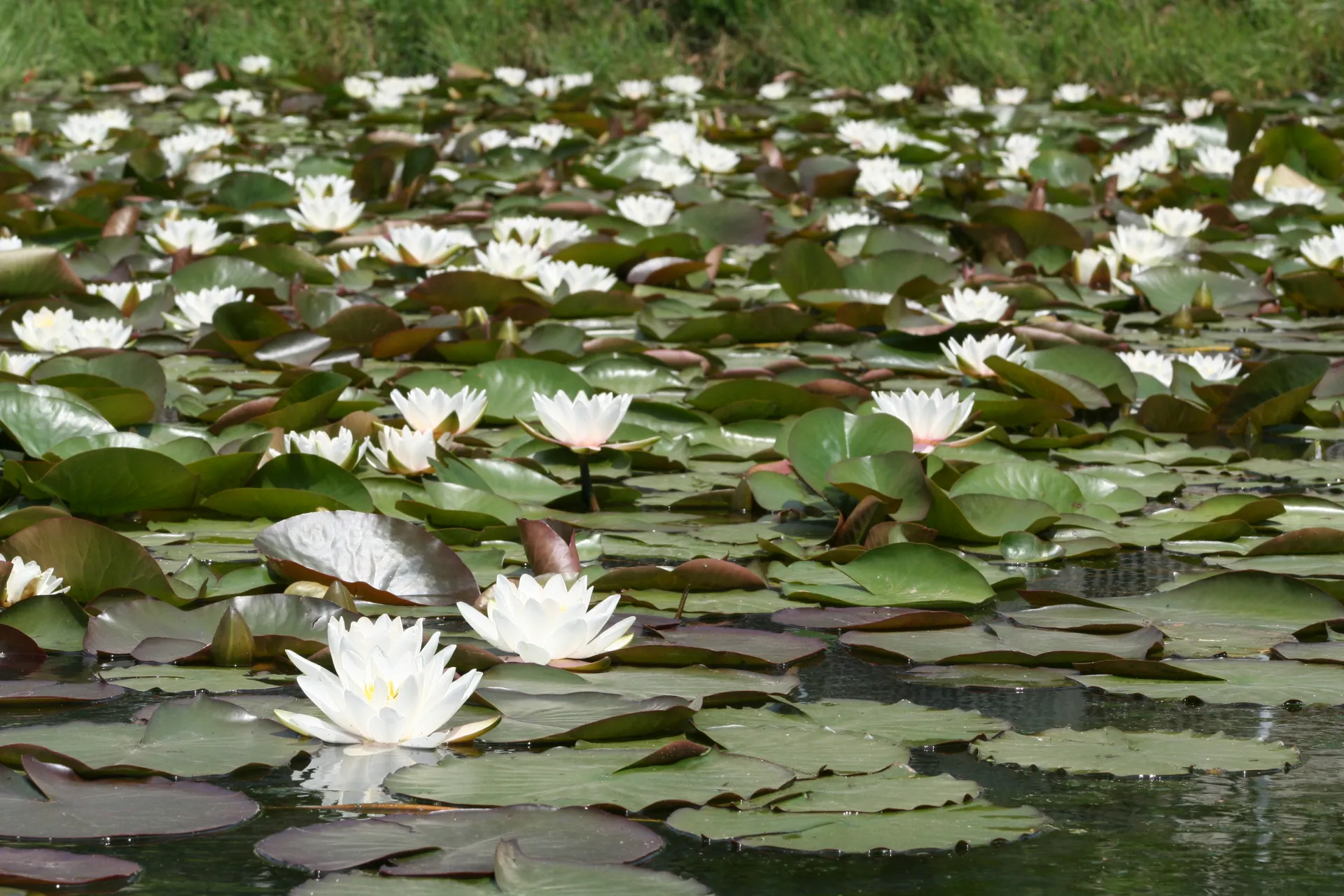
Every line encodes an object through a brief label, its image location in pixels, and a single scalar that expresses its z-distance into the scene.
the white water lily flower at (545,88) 16.59
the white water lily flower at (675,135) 11.81
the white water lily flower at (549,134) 12.91
